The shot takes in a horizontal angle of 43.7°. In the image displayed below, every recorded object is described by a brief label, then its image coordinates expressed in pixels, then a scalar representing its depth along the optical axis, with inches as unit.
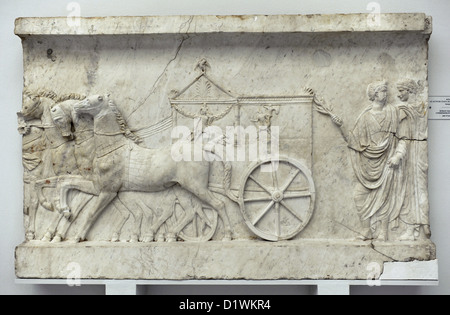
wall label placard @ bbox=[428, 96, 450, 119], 173.2
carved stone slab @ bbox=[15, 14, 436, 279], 164.4
